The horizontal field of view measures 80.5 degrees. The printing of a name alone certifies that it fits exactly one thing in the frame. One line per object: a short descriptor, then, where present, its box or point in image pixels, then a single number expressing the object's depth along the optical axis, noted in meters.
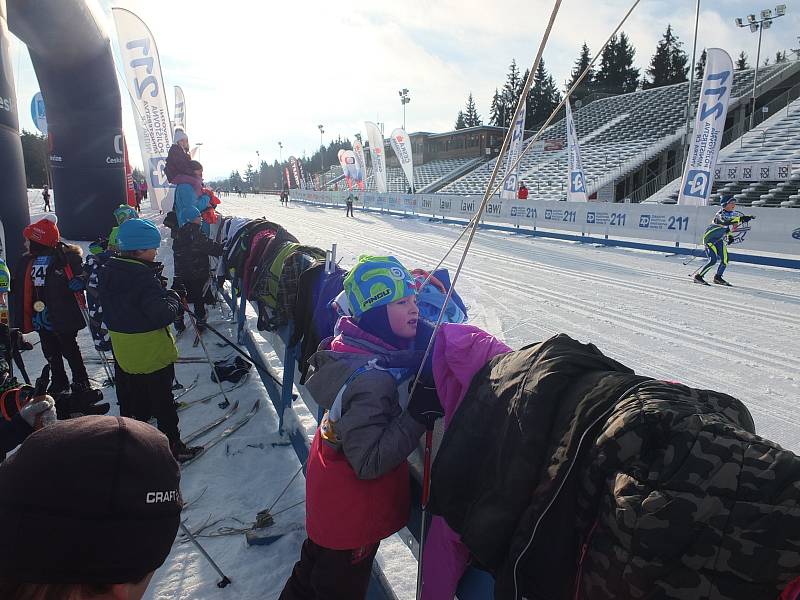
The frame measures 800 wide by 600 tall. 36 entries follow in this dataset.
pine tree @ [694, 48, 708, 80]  59.02
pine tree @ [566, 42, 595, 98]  57.69
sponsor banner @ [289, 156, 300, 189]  55.42
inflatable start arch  9.82
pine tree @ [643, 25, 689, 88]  56.53
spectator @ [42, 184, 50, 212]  26.84
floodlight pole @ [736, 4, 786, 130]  28.19
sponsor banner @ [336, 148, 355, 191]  42.44
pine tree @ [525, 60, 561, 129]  61.78
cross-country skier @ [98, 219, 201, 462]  3.34
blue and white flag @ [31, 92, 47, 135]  21.27
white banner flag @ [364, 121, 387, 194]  33.78
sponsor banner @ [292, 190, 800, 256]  11.94
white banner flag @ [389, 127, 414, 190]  31.83
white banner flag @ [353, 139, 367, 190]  40.88
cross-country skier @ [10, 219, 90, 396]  4.28
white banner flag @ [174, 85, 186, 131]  20.59
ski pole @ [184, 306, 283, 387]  4.30
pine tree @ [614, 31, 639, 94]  59.41
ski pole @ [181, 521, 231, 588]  2.59
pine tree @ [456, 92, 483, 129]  87.82
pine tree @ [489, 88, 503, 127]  75.31
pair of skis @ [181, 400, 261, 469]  4.03
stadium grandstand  25.86
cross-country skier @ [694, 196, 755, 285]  9.60
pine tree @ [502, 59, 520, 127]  67.94
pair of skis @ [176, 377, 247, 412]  4.80
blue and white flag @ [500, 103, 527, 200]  22.81
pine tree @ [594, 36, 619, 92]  60.94
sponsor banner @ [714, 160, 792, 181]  20.91
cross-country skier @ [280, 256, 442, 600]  1.72
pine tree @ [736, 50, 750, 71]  57.87
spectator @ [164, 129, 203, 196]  6.79
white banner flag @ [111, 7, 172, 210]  13.09
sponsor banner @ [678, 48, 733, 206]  14.47
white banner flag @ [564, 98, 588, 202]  19.60
